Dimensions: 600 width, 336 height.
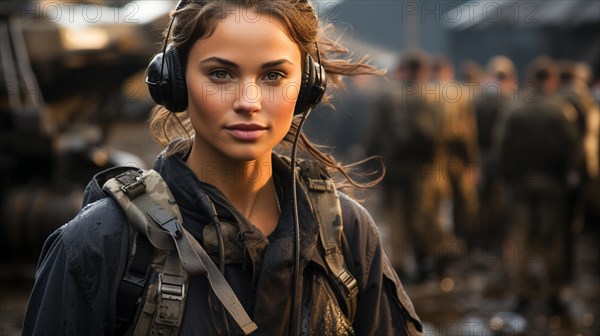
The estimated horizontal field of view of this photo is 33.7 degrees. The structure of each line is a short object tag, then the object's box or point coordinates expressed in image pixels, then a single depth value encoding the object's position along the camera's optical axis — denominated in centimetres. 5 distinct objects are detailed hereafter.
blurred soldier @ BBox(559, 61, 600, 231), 847
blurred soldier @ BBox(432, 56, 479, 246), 962
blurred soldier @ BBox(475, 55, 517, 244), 1042
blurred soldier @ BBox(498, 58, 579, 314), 789
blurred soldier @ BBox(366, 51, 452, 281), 940
